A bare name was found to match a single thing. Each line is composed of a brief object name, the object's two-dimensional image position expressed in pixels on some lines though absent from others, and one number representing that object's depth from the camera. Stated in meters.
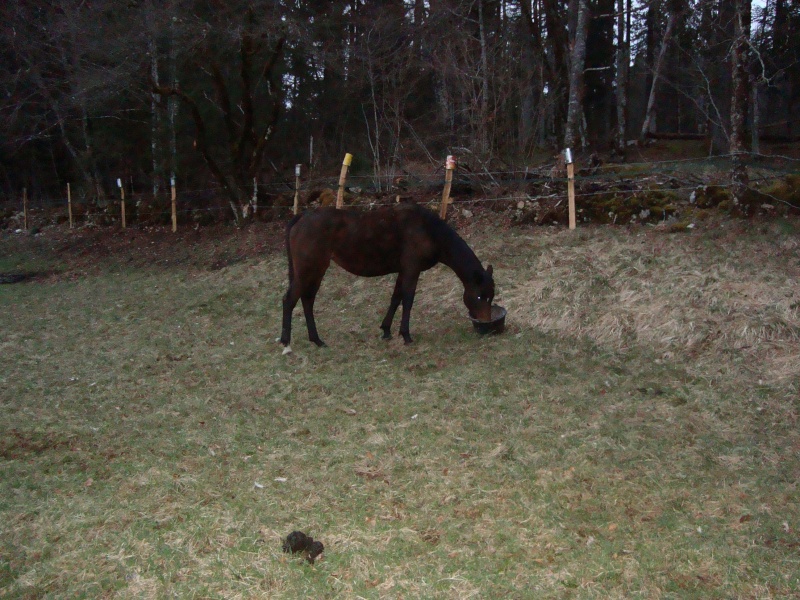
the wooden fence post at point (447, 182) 10.90
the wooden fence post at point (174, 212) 16.44
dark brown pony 7.10
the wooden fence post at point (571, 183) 10.08
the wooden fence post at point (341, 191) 12.15
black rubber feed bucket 7.03
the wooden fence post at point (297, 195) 13.74
